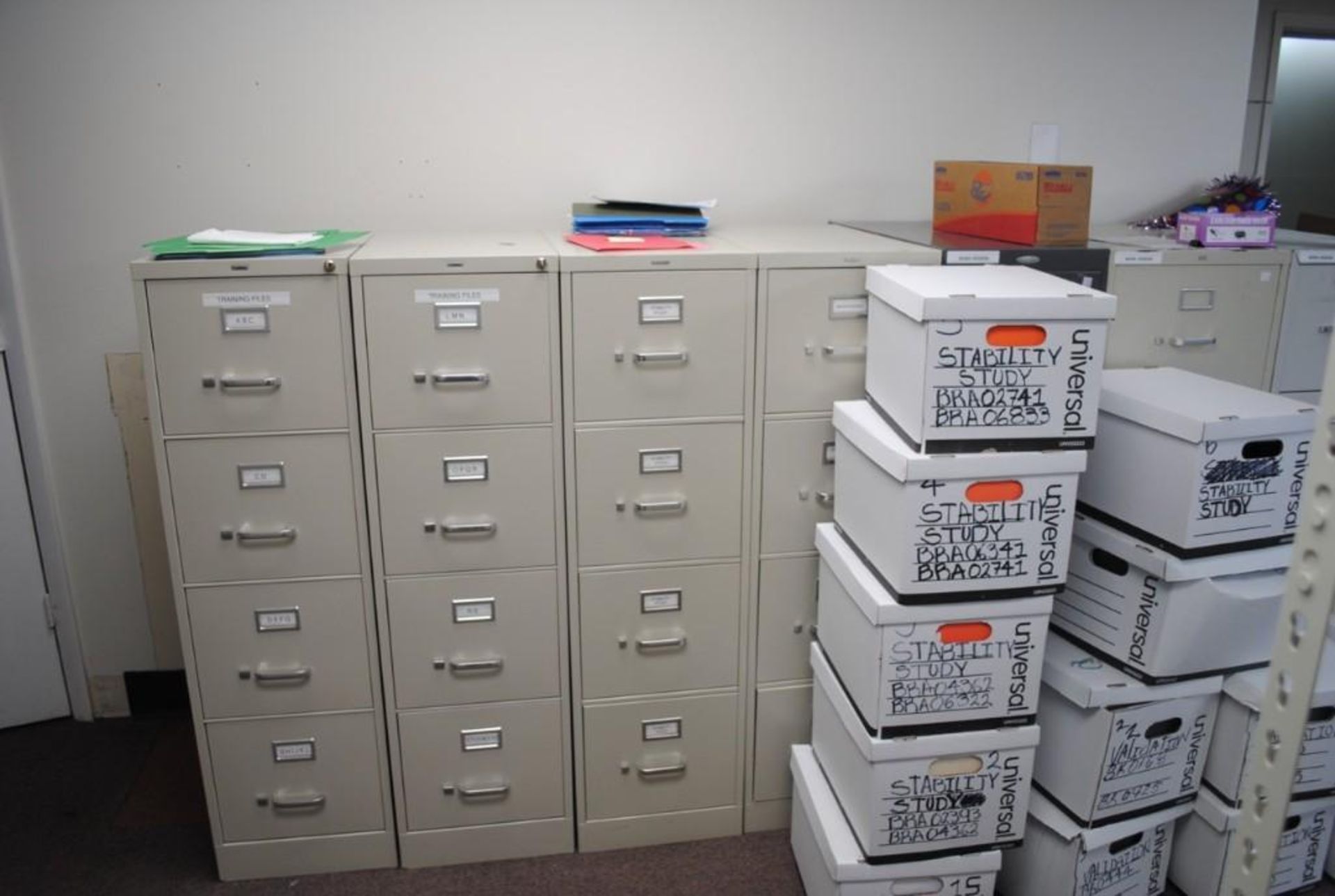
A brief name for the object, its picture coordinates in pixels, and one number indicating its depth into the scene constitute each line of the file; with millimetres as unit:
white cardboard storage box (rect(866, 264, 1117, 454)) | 1709
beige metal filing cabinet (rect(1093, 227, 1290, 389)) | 2215
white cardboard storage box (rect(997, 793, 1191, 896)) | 1964
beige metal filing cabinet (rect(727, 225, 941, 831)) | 2061
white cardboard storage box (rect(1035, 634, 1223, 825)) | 1918
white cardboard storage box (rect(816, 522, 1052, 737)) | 1834
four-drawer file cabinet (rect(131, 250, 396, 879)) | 1902
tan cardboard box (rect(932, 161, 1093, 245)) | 2146
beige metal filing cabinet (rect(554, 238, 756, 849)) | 2010
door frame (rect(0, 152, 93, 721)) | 2434
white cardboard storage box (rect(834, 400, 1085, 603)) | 1755
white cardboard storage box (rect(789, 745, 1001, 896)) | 1912
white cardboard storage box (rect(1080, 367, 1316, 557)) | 1806
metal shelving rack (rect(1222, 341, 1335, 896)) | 1016
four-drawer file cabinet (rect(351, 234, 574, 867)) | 1951
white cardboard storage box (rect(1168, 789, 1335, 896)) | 2055
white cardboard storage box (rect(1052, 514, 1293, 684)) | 1851
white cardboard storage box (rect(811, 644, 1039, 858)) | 1886
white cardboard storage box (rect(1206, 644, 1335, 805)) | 1946
